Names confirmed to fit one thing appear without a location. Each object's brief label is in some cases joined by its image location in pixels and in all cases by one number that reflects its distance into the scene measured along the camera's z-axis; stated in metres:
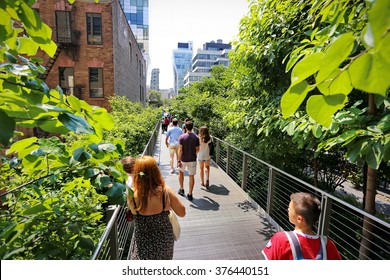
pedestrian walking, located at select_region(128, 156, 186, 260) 2.78
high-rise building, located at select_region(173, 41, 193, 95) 174.88
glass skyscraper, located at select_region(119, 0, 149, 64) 65.62
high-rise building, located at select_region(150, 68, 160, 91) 196.38
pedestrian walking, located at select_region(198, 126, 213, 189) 7.25
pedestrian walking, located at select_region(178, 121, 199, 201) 6.39
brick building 18.28
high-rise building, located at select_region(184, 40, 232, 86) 112.81
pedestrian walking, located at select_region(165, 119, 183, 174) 9.05
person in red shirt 2.06
